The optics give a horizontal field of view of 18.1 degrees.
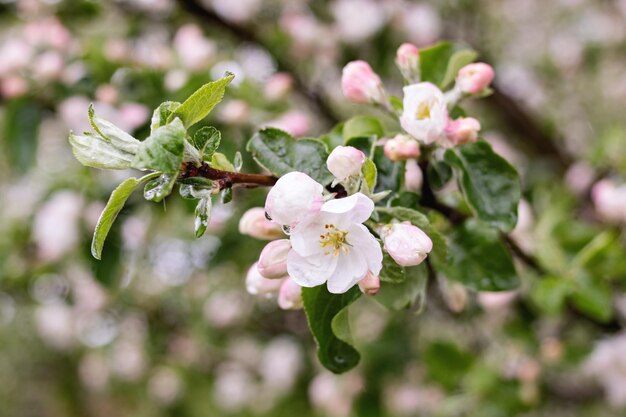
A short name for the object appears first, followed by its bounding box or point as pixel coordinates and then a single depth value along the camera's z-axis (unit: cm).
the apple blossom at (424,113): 79
